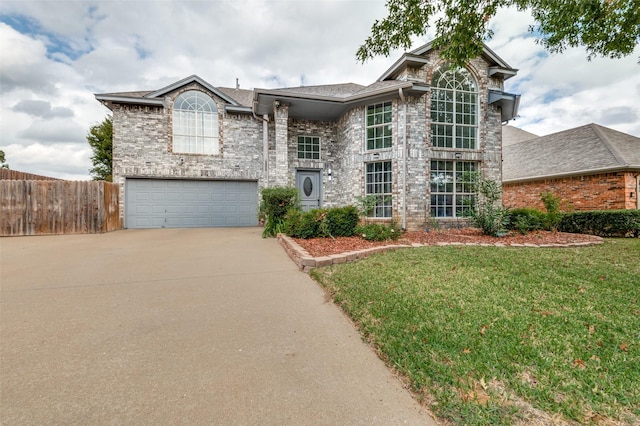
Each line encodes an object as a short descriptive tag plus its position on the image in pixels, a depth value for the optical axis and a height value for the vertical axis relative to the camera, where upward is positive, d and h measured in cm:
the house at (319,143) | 951 +259
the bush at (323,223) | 695 -33
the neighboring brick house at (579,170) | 1082 +168
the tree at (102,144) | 2142 +522
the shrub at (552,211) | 851 -7
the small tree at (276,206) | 820 +12
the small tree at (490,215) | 794 -17
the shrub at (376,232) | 683 -58
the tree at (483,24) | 482 +343
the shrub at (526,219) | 862 -33
